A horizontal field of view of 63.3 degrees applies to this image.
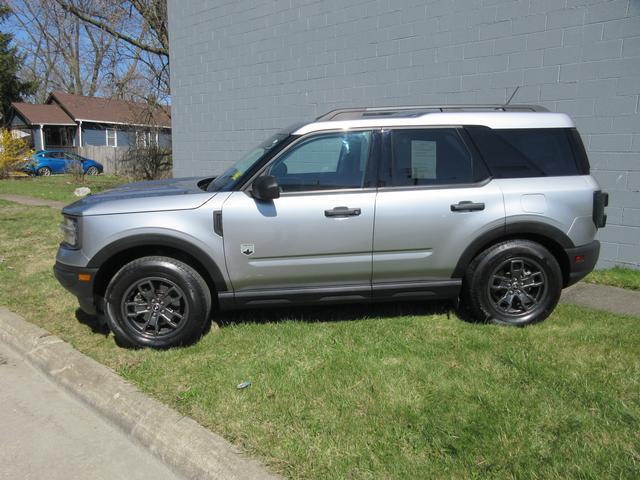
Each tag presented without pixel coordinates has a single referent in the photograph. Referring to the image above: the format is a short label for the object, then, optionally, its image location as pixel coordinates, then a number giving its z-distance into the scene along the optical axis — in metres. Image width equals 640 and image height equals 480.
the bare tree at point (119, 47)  16.48
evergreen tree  36.66
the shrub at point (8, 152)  22.25
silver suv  4.04
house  35.44
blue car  26.35
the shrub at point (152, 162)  17.75
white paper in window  4.32
